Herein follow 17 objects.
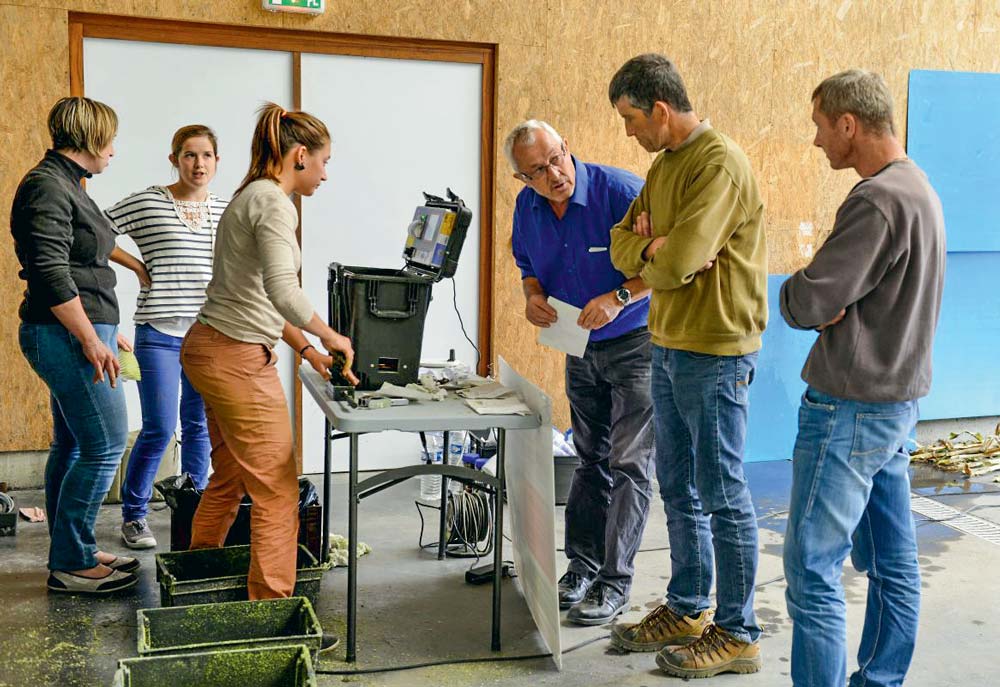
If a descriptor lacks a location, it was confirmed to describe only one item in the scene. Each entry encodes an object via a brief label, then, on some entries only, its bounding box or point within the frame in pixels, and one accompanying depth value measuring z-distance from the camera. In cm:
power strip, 367
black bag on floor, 345
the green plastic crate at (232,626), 261
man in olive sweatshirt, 268
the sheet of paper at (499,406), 294
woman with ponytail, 283
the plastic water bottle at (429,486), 478
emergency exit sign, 477
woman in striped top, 395
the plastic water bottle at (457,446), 492
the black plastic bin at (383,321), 309
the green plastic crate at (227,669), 231
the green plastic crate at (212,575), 308
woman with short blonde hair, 316
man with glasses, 324
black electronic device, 316
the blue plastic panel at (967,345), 597
